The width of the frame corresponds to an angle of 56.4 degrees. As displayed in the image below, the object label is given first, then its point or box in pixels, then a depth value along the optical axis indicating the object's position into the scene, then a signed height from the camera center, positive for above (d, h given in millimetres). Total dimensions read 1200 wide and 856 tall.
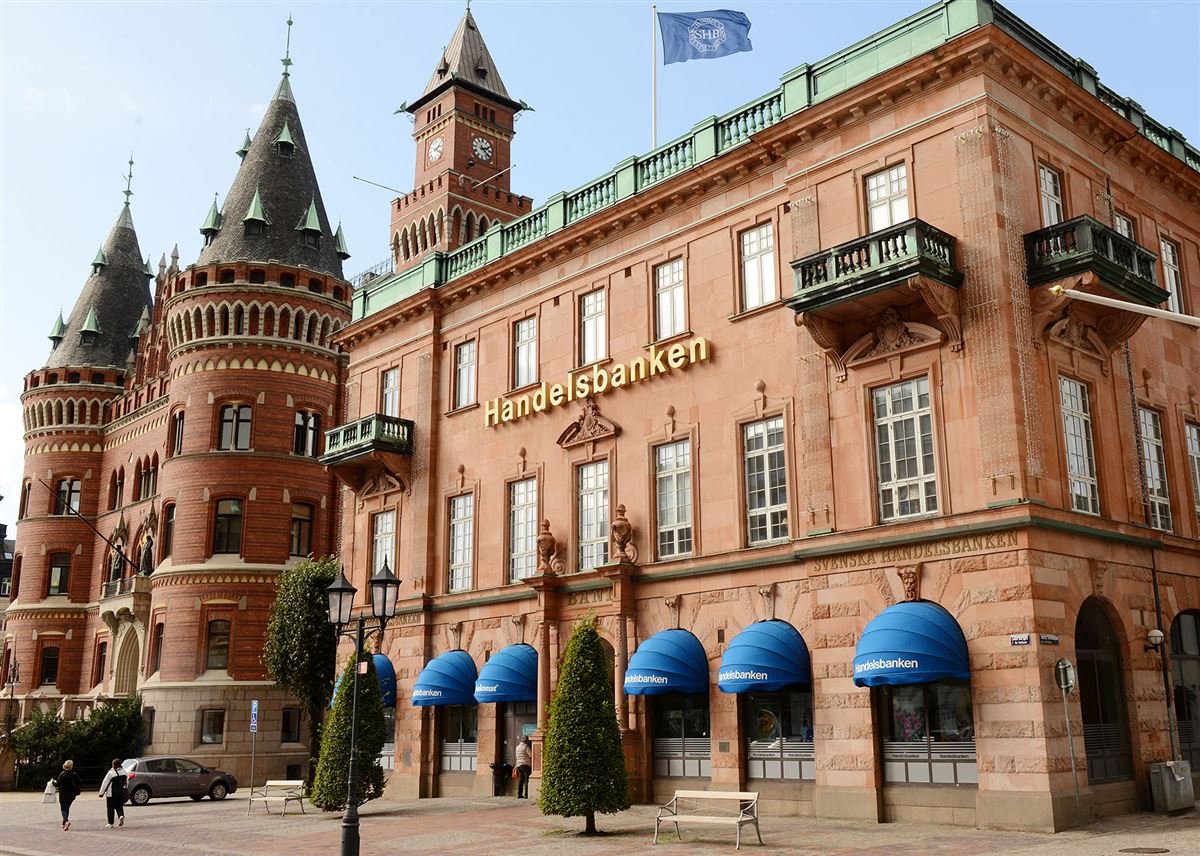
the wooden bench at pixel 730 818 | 19719 -1969
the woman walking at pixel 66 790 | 29766 -2087
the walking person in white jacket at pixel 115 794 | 29828 -2202
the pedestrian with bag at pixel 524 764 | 31078 -1583
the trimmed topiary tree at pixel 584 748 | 22016 -831
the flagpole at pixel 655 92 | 33969 +18285
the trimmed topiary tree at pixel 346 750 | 27875 -1044
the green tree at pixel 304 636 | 45938 +2883
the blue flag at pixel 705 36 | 32000 +18568
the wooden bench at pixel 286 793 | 30500 -2327
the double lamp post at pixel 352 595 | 20375 +1925
